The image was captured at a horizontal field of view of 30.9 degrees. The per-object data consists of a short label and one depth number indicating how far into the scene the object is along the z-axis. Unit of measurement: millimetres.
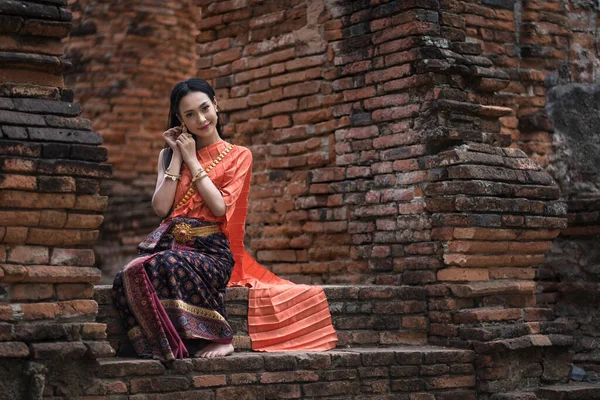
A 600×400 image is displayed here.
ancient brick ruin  4832
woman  5195
